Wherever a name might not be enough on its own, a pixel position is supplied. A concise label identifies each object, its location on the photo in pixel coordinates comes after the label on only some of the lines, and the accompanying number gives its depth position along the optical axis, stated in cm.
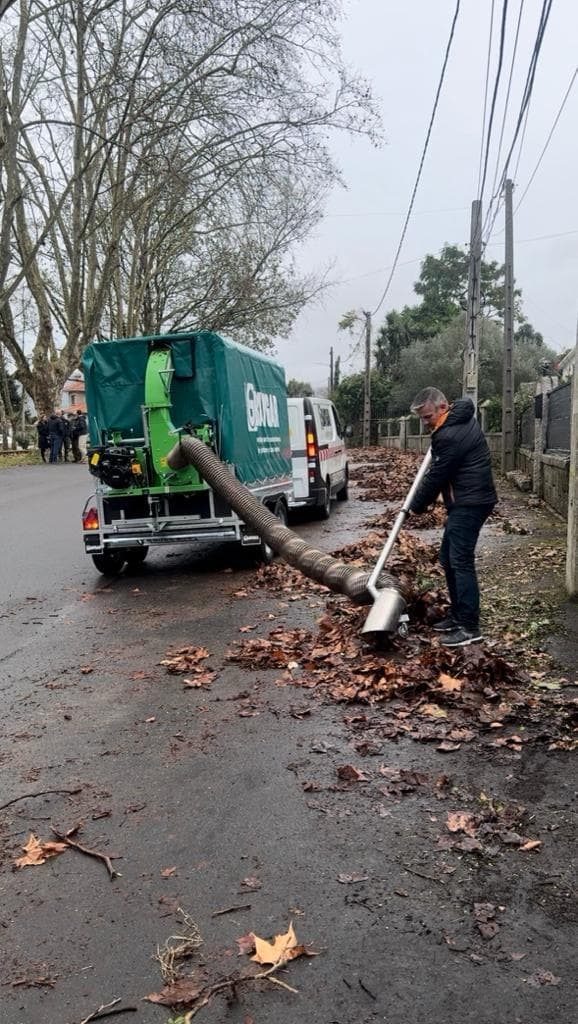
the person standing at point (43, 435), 2967
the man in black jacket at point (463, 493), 600
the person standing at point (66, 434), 3006
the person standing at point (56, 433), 2950
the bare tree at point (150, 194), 2205
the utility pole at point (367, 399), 5116
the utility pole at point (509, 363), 2159
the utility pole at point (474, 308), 1942
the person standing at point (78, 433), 3032
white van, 1346
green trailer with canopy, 891
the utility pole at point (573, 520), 705
